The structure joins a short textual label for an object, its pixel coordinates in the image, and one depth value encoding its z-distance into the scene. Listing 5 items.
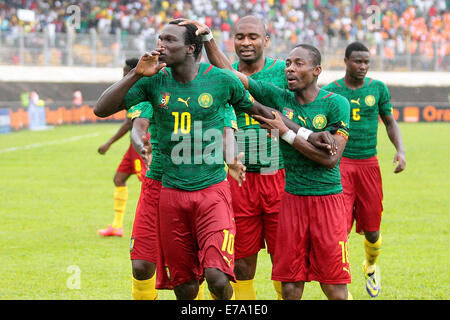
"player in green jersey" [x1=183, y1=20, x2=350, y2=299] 11.34
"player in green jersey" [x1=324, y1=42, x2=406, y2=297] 16.23
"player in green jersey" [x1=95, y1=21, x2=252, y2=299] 10.74
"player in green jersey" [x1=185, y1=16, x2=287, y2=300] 13.34
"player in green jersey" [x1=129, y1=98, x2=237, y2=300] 12.56
